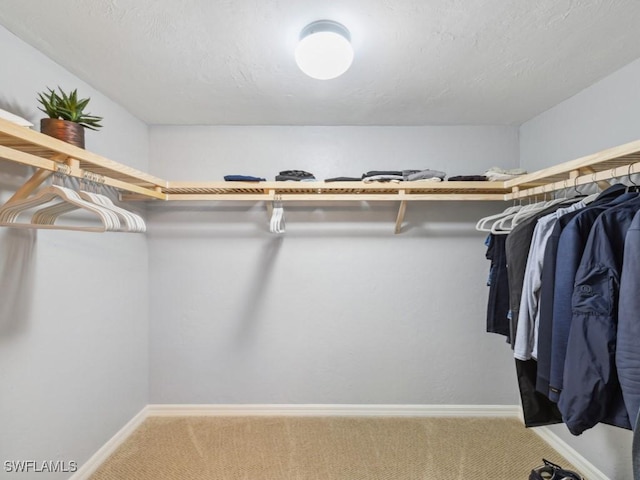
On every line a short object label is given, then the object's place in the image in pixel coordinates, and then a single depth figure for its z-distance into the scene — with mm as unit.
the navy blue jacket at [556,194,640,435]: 934
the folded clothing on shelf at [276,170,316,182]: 1964
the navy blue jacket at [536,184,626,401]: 1144
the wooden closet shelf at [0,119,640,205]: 1069
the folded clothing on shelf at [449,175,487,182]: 1868
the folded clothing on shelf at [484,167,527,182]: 1840
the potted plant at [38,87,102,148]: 1171
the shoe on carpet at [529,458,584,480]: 1554
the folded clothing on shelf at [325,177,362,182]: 1896
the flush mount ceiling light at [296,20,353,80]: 1158
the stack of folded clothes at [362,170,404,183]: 1881
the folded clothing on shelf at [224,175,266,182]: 1881
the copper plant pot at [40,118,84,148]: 1169
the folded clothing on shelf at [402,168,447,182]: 1897
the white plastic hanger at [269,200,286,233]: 1858
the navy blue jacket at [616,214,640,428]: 854
